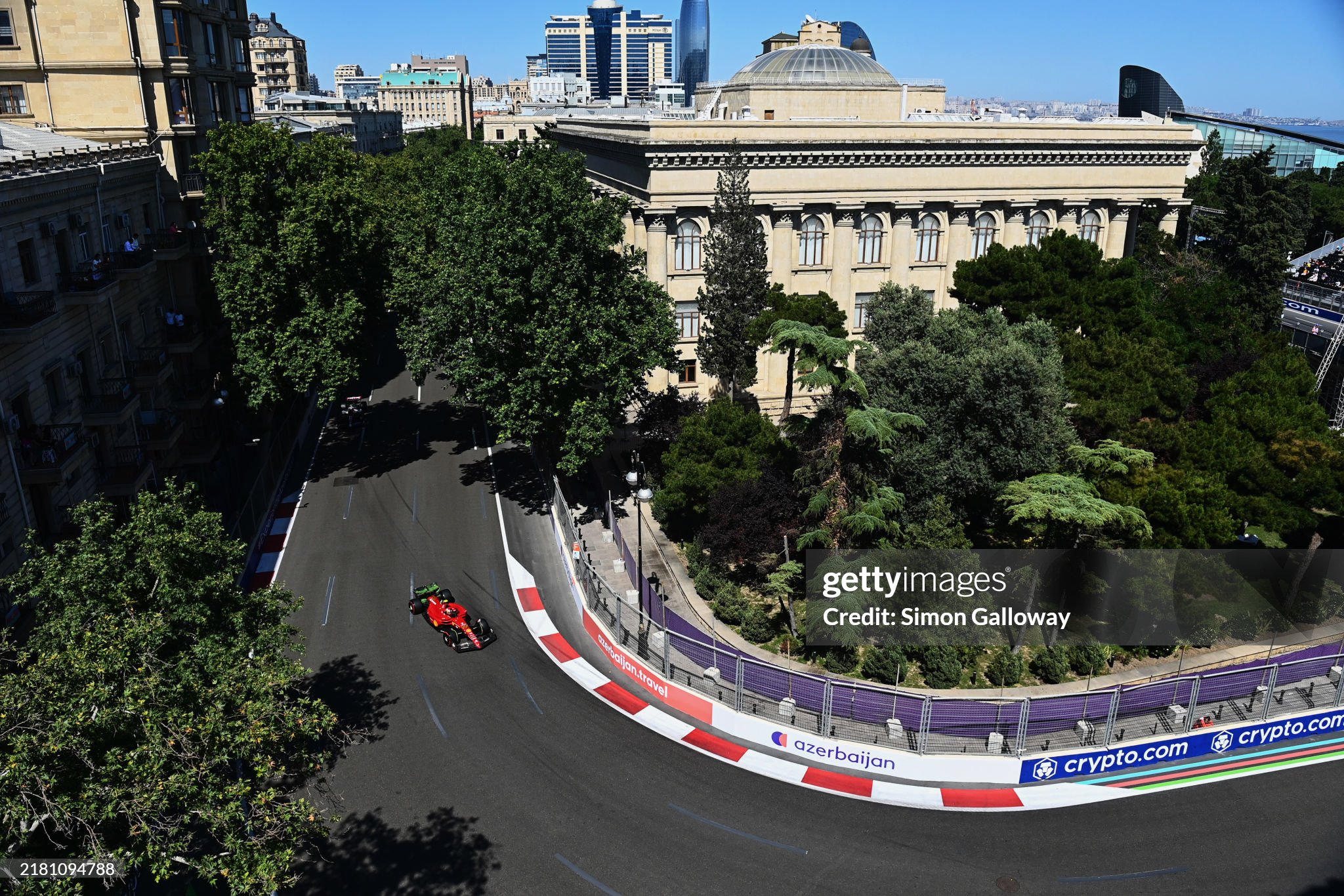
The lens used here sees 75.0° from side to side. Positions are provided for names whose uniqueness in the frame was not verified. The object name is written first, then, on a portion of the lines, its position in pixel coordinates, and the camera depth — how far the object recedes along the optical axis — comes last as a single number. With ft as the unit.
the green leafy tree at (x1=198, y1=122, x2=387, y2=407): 141.69
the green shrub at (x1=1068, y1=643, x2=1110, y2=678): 103.19
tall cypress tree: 156.87
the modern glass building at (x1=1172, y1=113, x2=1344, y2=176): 402.31
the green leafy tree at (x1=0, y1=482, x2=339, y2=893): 48.65
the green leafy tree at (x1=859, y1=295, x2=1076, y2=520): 106.93
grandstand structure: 174.91
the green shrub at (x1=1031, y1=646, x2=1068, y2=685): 102.22
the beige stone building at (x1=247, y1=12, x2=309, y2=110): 636.89
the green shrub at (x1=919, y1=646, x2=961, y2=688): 100.68
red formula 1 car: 107.04
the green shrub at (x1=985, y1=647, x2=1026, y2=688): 101.50
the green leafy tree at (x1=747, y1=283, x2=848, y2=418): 147.13
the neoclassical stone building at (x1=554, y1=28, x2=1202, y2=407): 177.47
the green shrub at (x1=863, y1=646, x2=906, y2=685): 100.37
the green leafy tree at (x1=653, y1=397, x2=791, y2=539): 118.83
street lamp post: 96.72
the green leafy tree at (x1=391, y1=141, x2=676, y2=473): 130.52
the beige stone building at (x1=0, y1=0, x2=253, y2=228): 138.62
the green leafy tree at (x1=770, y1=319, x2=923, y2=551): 100.01
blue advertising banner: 86.12
